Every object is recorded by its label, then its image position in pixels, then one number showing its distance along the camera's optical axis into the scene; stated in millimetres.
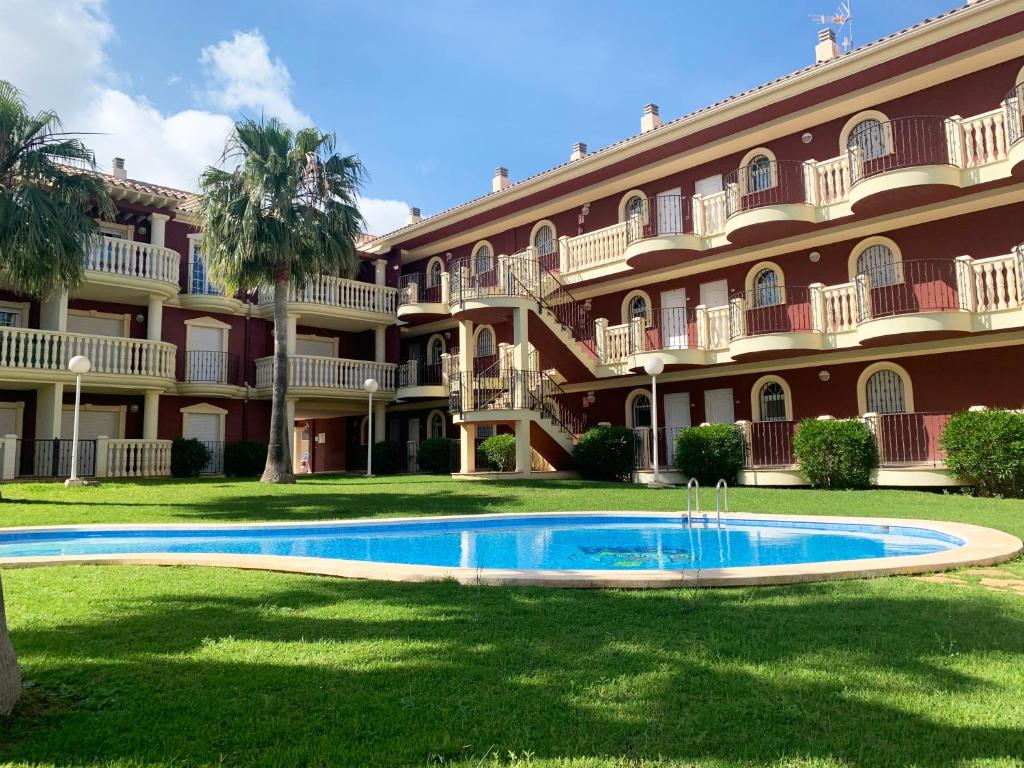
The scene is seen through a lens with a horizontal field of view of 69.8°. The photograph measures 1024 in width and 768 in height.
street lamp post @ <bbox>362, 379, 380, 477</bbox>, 24797
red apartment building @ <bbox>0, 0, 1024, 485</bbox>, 16297
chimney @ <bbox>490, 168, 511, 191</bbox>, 29123
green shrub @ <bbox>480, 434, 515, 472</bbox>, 22203
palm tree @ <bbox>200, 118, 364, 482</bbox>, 19859
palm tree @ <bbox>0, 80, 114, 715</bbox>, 14078
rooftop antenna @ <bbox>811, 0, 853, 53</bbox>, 20266
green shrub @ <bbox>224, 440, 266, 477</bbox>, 23891
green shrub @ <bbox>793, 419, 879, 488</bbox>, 16344
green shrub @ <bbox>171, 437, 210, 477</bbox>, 22609
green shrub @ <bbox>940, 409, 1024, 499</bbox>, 13977
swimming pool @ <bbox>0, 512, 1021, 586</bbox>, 6898
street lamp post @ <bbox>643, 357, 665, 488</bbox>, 17453
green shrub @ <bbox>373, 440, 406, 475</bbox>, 26609
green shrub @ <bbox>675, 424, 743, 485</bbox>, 18281
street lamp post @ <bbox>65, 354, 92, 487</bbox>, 17312
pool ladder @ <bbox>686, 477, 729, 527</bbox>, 12698
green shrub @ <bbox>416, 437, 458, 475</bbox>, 25245
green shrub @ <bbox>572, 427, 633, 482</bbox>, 19891
